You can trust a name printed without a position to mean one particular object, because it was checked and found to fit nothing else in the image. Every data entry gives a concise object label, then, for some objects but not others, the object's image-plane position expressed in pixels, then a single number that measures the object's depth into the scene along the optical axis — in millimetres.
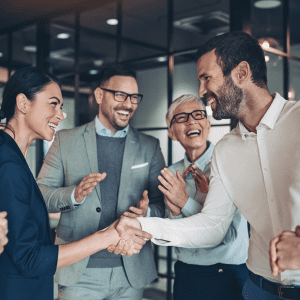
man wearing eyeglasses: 2008
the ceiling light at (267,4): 4258
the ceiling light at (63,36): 5419
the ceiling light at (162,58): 2951
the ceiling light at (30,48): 6254
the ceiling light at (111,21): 3629
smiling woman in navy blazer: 1361
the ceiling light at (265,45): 2467
